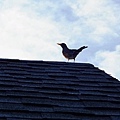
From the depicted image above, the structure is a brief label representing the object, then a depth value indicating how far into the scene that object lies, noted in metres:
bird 8.23
